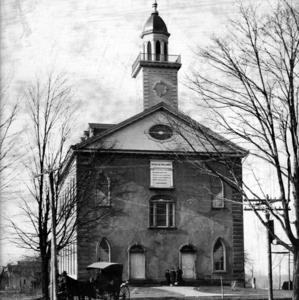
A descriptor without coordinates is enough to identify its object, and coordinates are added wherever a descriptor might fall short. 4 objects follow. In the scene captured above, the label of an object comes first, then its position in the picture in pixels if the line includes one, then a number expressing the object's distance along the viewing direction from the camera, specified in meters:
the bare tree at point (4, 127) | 16.31
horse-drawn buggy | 26.48
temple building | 40.38
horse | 26.38
